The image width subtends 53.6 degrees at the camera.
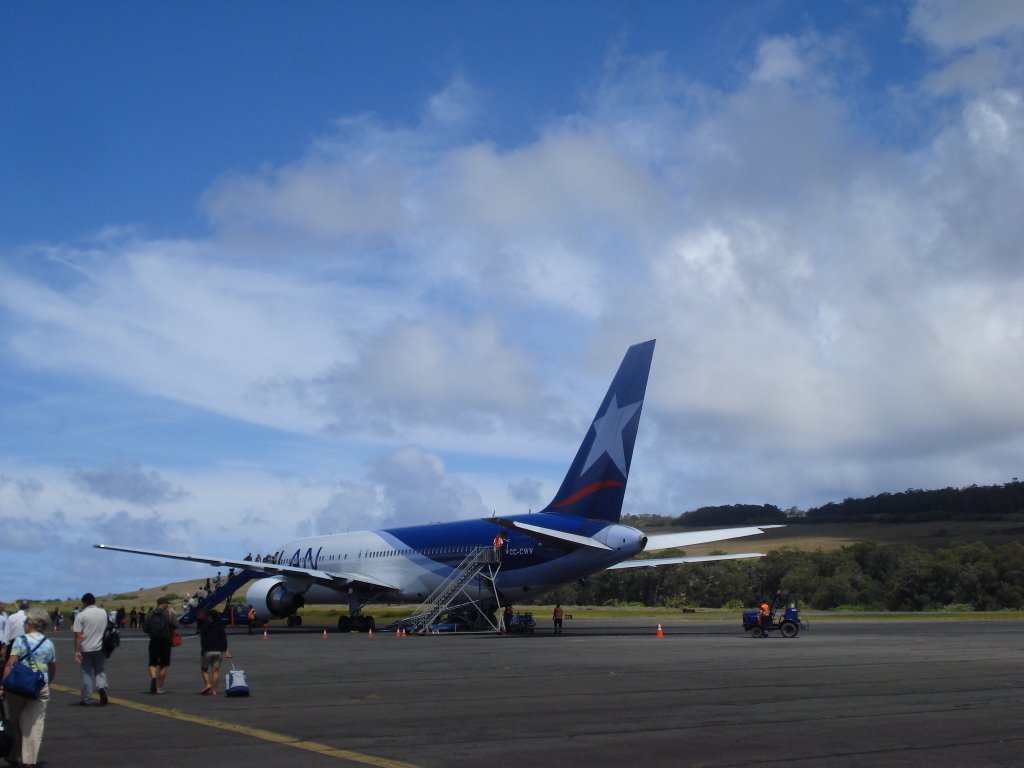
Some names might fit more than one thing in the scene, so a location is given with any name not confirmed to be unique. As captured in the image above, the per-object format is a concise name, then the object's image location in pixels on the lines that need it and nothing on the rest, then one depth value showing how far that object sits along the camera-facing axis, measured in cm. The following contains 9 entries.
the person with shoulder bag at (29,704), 955
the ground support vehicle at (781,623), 3350
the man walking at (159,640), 1700
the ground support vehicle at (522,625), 3816
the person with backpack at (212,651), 1681
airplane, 3438
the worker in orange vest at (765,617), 3309
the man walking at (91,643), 1539
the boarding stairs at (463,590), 3847
